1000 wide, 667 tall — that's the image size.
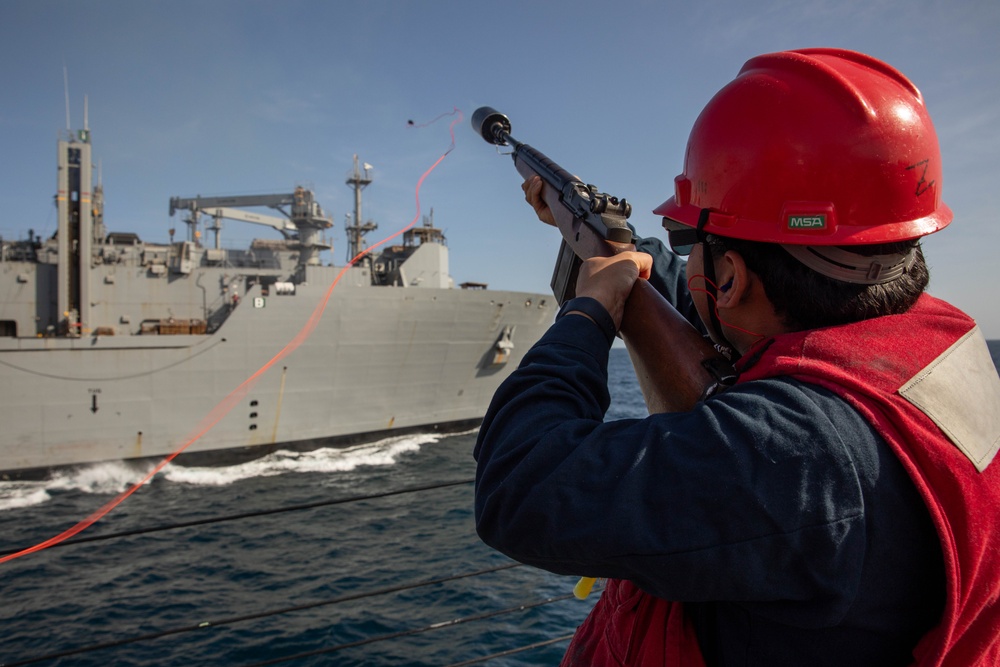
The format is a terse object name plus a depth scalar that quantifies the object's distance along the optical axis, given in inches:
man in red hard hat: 31.5
